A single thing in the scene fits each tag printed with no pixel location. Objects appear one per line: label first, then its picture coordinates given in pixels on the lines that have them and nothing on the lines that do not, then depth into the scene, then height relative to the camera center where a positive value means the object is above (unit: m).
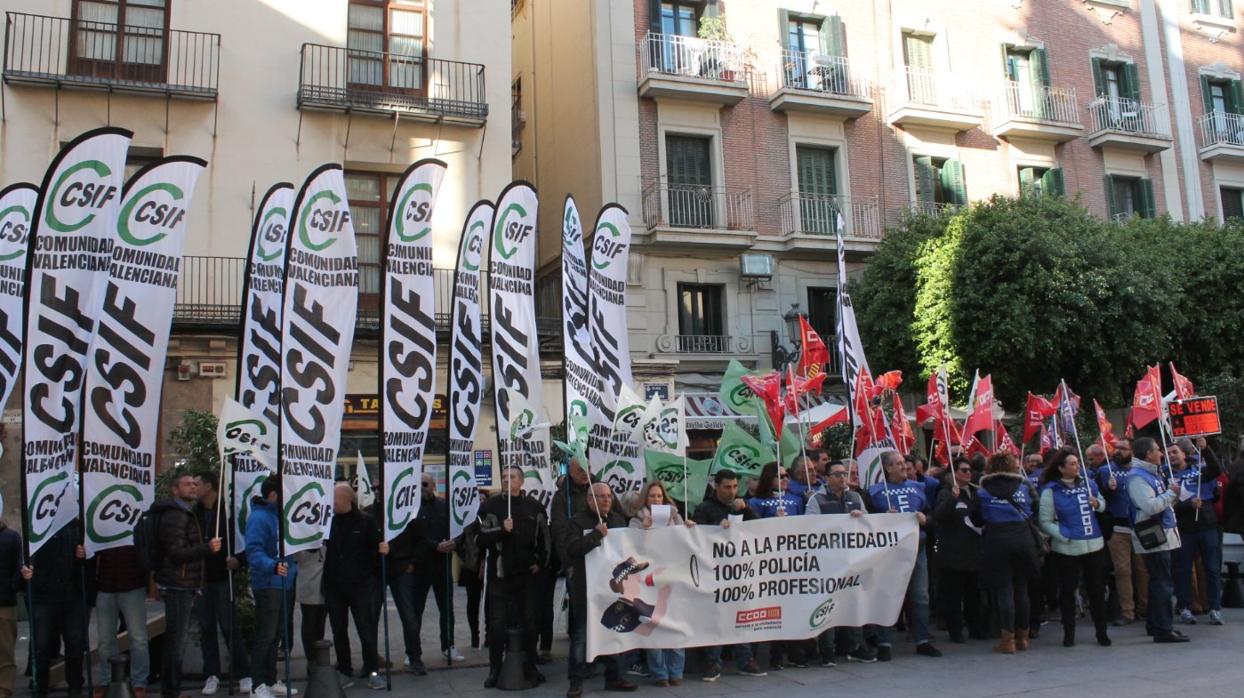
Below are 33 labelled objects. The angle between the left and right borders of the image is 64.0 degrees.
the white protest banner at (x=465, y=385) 9.27 +0.97
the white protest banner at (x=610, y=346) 9.55 +1.41
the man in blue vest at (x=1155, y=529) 9.52 -0.65
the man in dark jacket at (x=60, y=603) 7.91 -0.82
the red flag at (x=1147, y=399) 12.66 +0.81
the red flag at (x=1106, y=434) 12.70 +0.39
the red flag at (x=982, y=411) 12.17 +0.71
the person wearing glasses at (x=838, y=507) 8.98 -0.31
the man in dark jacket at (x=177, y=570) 7.74 -0.58
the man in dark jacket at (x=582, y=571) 8.08 -0.73
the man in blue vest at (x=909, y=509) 9.31 -0.37
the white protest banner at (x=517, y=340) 9.05 +1.41
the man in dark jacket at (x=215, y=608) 8.45 -0.96
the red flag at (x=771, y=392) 10.50 +0.87
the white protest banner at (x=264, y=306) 9.09 +1.70
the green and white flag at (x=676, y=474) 9.37 +0.05
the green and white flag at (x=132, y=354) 7.86 +1.16
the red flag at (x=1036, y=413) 13.95 +0.75
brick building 21.77 +8.28
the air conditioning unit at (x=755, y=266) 21.89 +4.59
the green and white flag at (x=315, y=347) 7.79 +1.16
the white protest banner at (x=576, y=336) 9.62 +1.46
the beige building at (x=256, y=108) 16.56 +6.77
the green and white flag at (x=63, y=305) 7.68 +1.54
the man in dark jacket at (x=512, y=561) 8.45 -0.65
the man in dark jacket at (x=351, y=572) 8.65 -0.71
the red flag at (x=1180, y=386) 13.52 +1.03
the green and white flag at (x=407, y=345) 8.36 +1.23
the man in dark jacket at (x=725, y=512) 8.69 -0.30
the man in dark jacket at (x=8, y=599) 7.71 -0.75
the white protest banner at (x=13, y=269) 8.16 +1.96
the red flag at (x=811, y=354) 11.78 +1.41
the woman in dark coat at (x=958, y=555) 9.64 -0.83
